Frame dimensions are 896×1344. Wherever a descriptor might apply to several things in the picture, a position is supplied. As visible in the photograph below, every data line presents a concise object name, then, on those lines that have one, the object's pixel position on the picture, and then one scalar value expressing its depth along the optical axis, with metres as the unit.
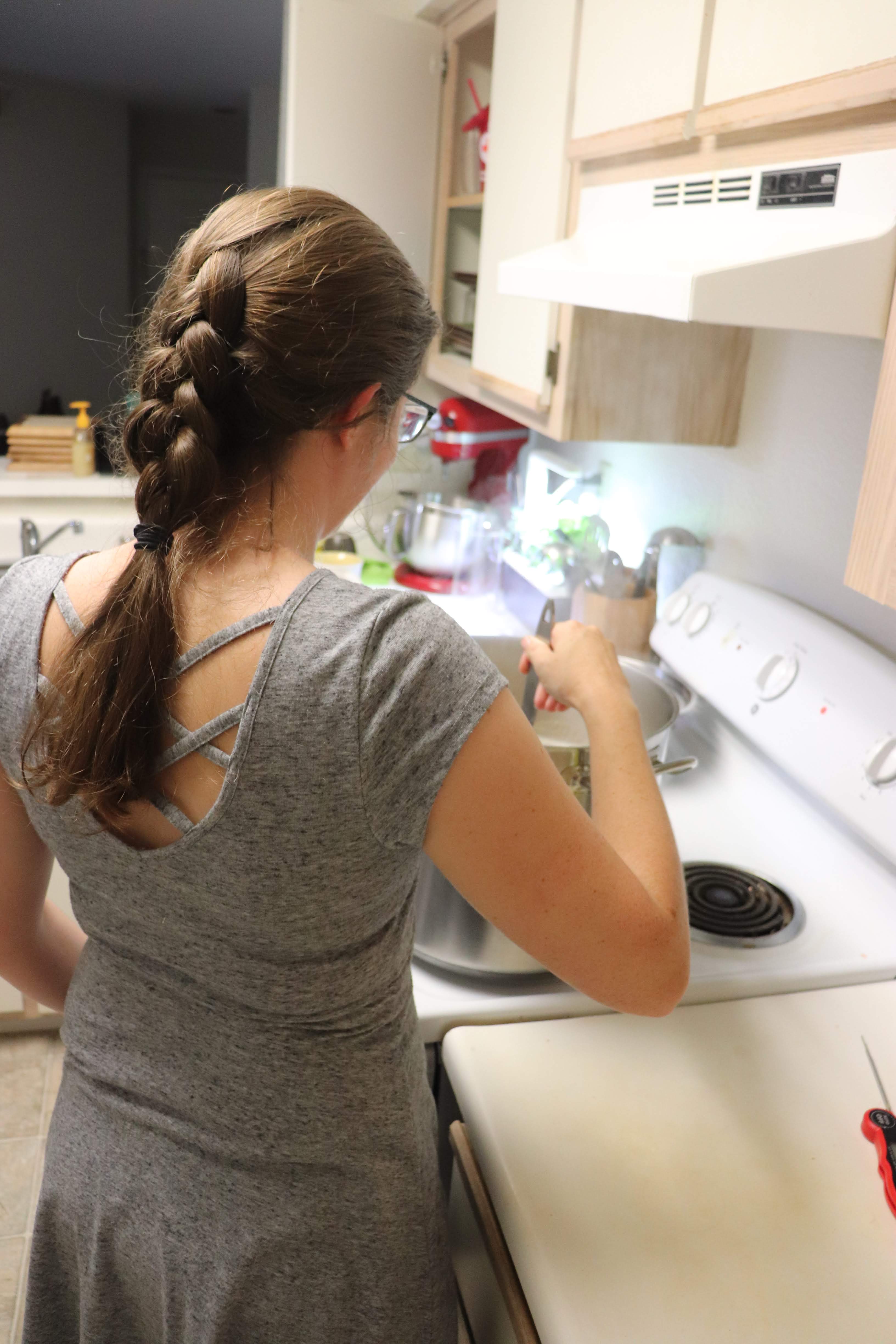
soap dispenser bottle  2.69
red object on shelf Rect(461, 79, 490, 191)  2.02
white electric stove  1.05
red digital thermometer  0.80
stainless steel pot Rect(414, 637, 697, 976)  1.01
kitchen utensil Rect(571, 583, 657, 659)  1.73
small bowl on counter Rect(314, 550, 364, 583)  2.38
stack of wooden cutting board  2.70
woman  0.60
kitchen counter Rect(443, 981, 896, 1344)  0.70
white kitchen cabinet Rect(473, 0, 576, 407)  1.55
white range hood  0.89
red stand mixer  2.29
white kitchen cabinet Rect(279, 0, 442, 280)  2.02
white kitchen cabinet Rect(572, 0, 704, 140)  1.15
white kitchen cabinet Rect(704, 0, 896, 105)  0.86
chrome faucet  2.49
